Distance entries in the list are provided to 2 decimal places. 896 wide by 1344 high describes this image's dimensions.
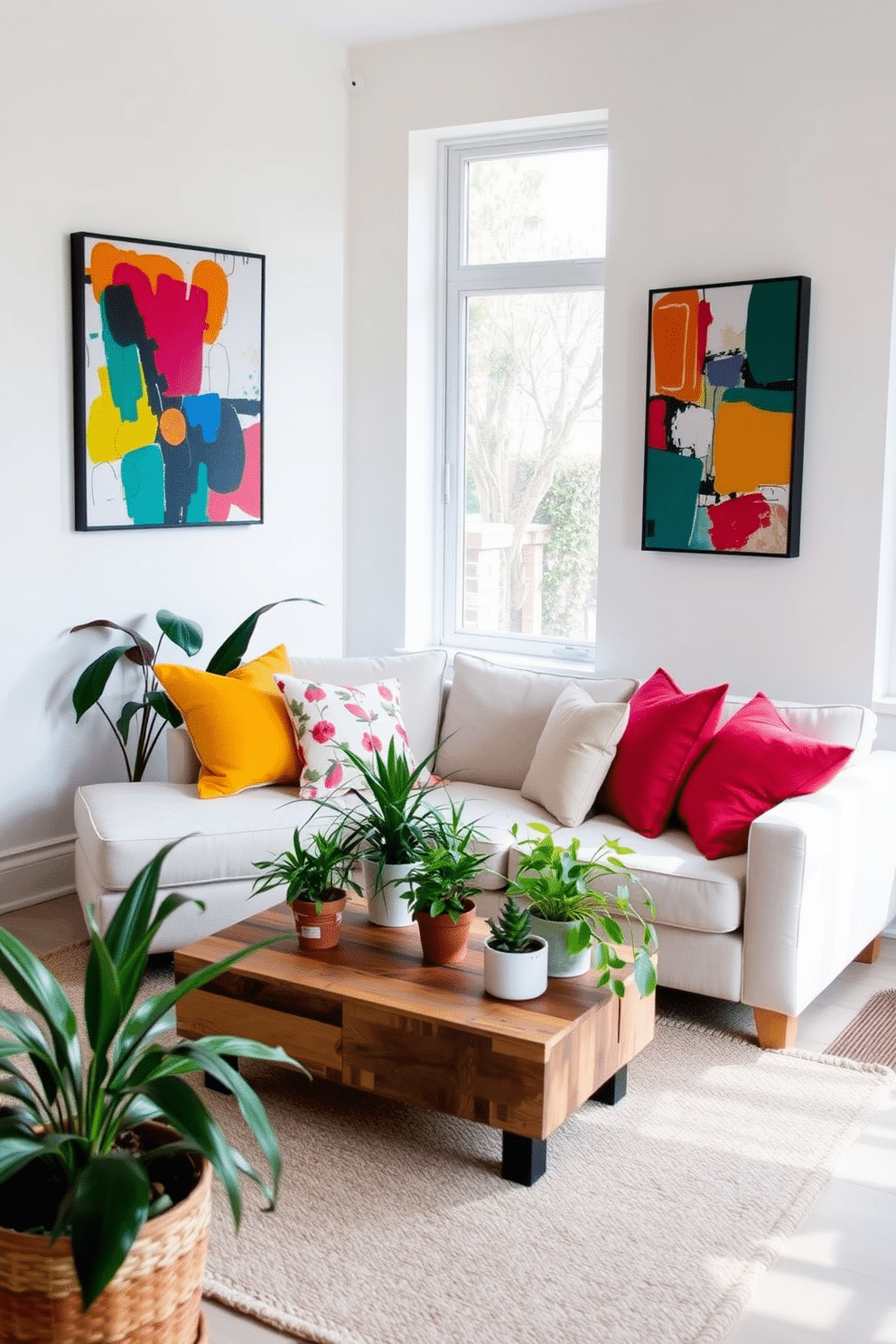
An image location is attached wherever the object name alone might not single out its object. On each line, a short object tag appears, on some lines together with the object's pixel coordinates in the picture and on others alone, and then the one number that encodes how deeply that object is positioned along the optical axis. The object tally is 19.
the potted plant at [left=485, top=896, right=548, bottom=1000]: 2.73
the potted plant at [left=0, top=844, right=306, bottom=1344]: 1.66
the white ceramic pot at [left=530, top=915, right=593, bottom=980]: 2.82
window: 4.90
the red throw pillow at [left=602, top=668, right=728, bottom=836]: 3.69
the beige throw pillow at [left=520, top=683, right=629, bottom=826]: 3.80
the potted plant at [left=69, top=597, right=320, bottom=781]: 4.19
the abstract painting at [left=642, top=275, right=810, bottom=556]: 4.21
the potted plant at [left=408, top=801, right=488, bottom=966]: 2.85
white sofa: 3.28
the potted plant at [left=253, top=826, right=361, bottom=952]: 3.00
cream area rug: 2.28
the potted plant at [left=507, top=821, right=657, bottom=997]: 2.73
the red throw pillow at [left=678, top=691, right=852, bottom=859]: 3.48
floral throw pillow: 3.93
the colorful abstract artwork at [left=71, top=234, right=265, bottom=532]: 4.29
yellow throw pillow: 3.95
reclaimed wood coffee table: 2.61
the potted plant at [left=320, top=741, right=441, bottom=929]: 3.02
